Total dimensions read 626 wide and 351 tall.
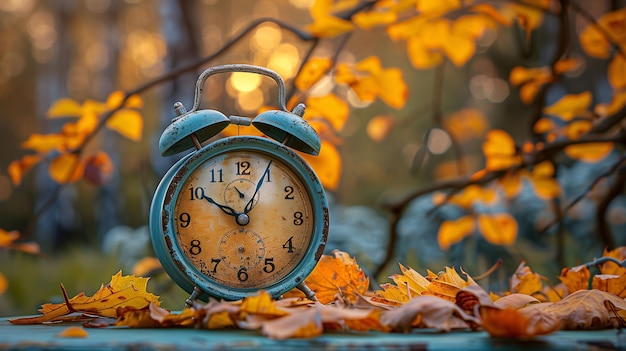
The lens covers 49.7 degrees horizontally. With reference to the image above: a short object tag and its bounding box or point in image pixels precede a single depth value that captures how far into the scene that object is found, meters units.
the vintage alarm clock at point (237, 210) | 1.39
